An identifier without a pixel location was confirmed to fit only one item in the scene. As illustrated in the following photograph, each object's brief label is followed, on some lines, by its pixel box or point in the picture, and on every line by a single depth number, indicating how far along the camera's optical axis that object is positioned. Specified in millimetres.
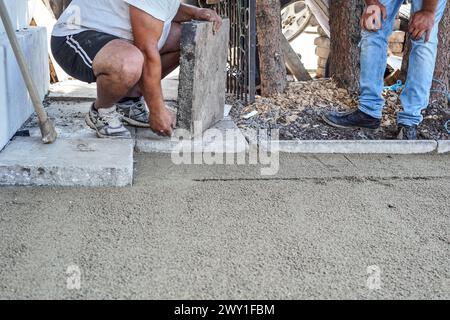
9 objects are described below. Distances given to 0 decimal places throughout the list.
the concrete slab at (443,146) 3582
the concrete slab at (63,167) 2658
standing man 3428
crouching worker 2889
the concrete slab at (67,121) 3309
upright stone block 3143
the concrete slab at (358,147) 3473
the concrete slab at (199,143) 3299
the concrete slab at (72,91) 4188
